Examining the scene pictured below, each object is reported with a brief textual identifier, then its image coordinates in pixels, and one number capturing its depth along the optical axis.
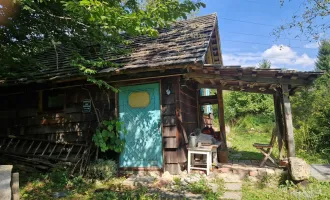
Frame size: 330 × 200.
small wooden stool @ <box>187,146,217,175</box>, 5.58
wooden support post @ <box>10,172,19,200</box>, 2.12
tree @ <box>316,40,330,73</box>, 21.20
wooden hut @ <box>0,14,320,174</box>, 5.57
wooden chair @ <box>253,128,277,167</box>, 5.81
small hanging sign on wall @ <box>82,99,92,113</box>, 6.73
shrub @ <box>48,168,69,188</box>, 5.30
